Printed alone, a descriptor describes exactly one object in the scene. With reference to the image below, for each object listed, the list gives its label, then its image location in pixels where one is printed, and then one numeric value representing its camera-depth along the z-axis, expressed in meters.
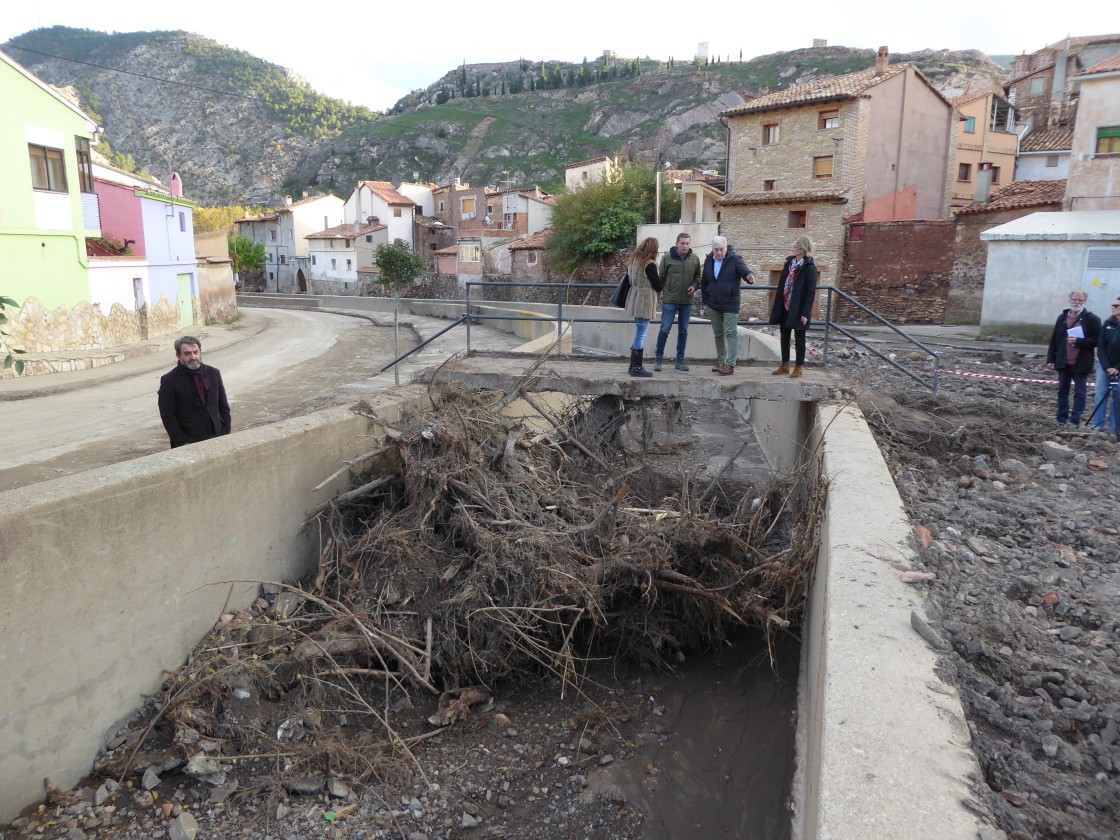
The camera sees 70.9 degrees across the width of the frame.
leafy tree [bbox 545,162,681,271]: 38.31
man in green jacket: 8.74
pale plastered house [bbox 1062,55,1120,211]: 21.23
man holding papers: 9.16
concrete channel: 2.56
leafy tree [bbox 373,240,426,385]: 46.84
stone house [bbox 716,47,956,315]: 30.97
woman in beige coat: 8.74
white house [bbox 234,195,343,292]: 64.00
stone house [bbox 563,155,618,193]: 45.34
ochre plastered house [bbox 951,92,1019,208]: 38.72
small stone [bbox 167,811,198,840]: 4.64
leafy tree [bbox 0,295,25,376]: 4.44
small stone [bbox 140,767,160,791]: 5.00
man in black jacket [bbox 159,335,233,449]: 6.53
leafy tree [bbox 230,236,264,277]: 61.50
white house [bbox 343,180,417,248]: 59.19
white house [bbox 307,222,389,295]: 57.09
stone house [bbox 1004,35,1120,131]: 42.56
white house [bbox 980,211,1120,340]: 19.58
